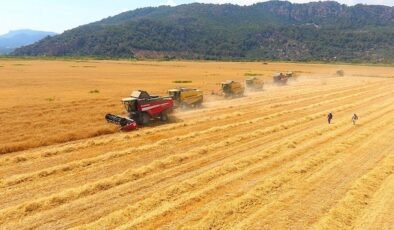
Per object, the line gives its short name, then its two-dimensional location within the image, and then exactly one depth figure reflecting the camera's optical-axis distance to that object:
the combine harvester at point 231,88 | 47.62
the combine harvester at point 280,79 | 66.00
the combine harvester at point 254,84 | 56.03
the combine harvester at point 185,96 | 37.91
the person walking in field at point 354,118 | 29.93
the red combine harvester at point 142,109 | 29.17
